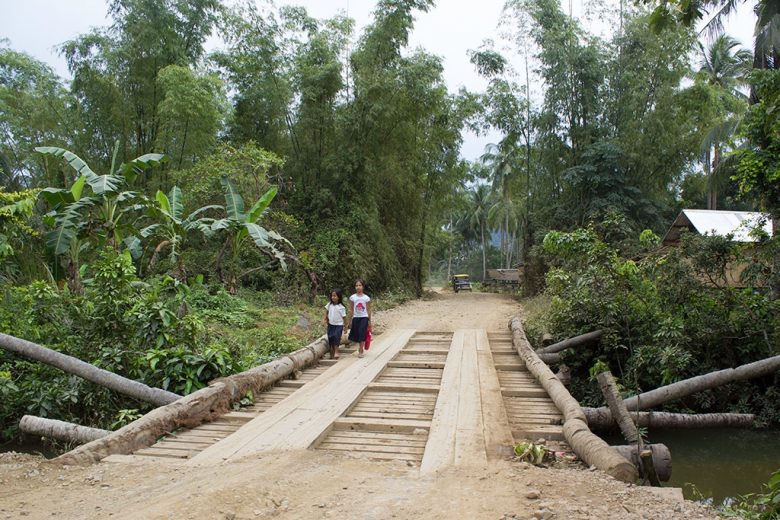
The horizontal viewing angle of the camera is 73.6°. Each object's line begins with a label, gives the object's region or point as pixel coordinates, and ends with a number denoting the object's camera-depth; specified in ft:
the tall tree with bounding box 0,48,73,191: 42.24
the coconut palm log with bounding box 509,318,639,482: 10.30
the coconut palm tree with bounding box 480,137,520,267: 109.91
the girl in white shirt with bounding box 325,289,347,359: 23.02
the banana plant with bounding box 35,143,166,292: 25.49
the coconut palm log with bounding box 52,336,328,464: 11.98
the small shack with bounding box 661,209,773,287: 43.21
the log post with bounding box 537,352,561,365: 25.20
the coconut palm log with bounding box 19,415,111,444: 14.40
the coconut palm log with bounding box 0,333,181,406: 16.62
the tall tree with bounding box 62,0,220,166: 39.68
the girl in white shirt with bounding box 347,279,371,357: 23.41
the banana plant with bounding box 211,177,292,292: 31.22
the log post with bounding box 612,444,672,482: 12.21
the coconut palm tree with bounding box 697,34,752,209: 56.44
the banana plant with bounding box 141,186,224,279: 30.04
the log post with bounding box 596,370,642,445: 14.35
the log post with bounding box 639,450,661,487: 11.84
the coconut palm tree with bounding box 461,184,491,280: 143.33
